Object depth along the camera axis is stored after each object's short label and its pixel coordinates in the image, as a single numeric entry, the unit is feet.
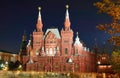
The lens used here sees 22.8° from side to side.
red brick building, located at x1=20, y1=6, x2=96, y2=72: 256.11
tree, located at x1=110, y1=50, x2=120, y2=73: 99.25
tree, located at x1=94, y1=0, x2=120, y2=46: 36.76
